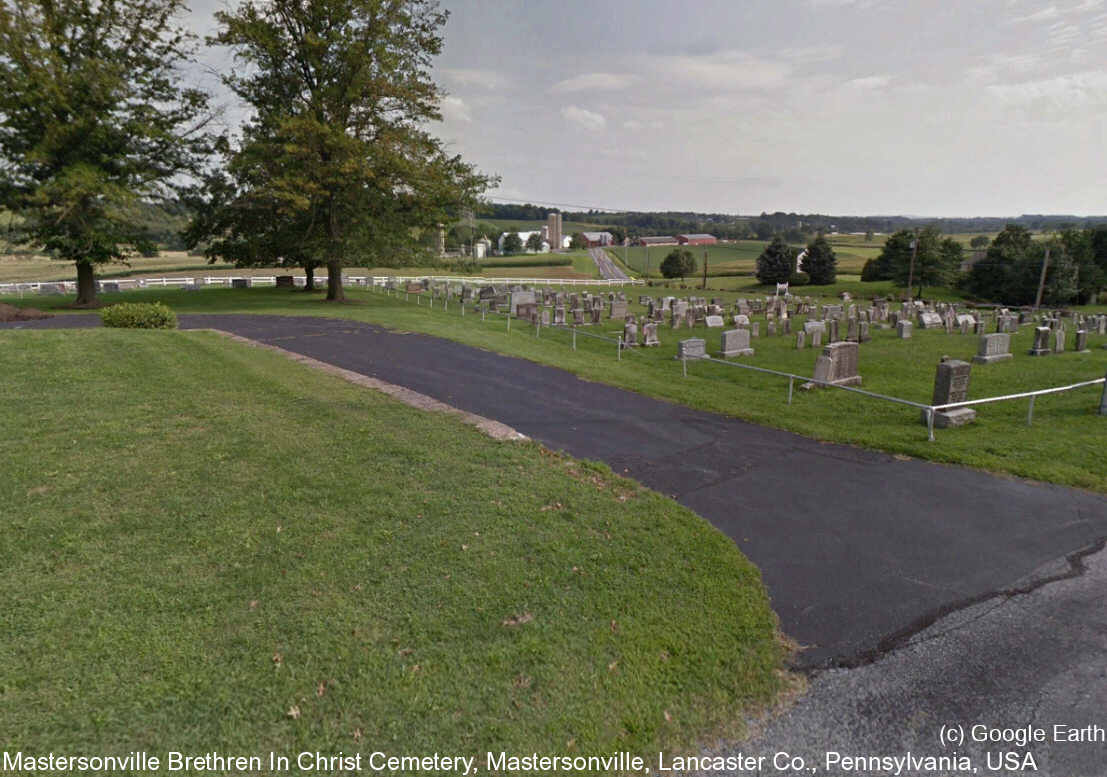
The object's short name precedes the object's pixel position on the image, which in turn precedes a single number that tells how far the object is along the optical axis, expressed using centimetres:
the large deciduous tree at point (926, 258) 5656
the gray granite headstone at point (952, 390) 1009
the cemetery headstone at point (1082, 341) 1947
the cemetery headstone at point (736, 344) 1770
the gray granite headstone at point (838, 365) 1323
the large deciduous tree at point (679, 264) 7725
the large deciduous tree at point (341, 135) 2442
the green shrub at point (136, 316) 1591
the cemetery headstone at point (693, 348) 1597
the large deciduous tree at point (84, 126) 2139
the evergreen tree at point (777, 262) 6781
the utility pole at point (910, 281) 5006
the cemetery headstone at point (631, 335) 1945
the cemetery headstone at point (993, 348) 1723
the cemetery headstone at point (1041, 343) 1886
